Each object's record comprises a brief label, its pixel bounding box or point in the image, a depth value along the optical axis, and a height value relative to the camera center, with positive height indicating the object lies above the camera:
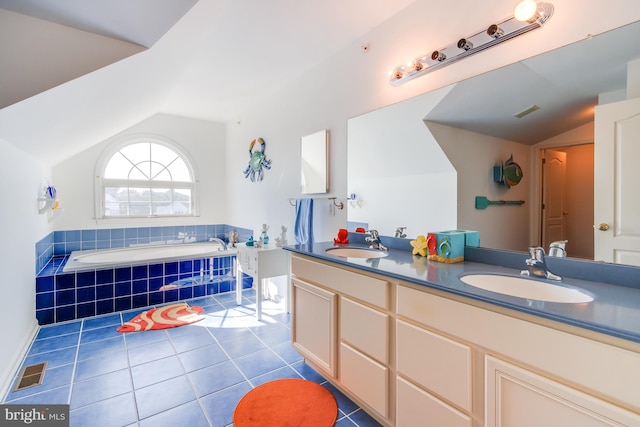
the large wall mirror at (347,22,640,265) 1.20 +0.32
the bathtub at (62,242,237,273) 2.98 -0.53
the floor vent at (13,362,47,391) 1.84 -1.06
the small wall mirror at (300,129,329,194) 2.66 +0.45
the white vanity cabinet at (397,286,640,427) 0.77 -0.48
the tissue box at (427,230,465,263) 1.61 -0.20
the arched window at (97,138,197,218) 3.98 +0.42
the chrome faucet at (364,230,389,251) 2.13 -0.21
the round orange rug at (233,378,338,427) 1.56 -1.09
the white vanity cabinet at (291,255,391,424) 1.43 -0.65
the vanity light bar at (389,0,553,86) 1.34 +0.88
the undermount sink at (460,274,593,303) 1.13 -0.32
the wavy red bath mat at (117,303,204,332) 2.70 -1.04
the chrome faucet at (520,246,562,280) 1.28 -0.24
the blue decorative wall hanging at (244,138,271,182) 3.63 +0.62
